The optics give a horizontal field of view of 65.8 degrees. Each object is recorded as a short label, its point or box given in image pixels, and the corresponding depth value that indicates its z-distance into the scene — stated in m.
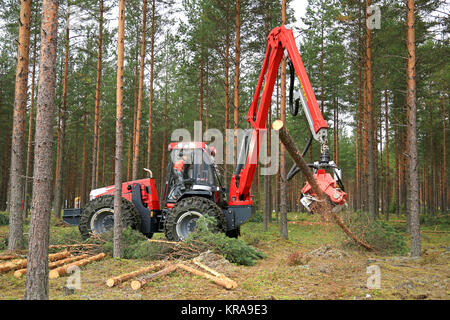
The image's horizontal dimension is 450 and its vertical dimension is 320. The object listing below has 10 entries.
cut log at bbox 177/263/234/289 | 5.95
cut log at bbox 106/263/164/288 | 5.80
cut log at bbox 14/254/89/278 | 6.57
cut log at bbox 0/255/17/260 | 7.77
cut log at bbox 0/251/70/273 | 6.85
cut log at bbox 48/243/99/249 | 8.84
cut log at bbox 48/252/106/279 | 6.59
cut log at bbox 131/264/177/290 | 5.68
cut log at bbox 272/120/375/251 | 6.73
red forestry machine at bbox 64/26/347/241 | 8.14
